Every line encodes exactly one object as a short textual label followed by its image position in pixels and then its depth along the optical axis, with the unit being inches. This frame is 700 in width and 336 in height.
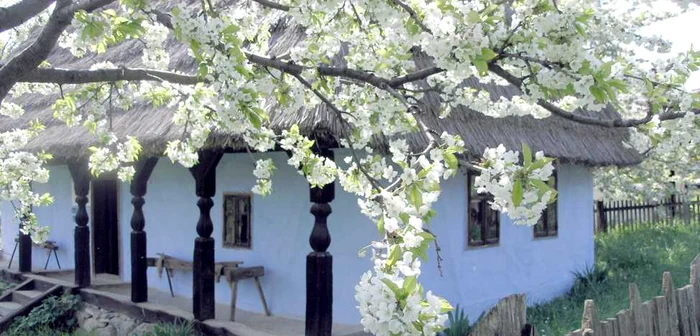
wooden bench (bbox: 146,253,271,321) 319.3
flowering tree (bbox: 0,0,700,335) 109.3
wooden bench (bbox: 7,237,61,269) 496.1
